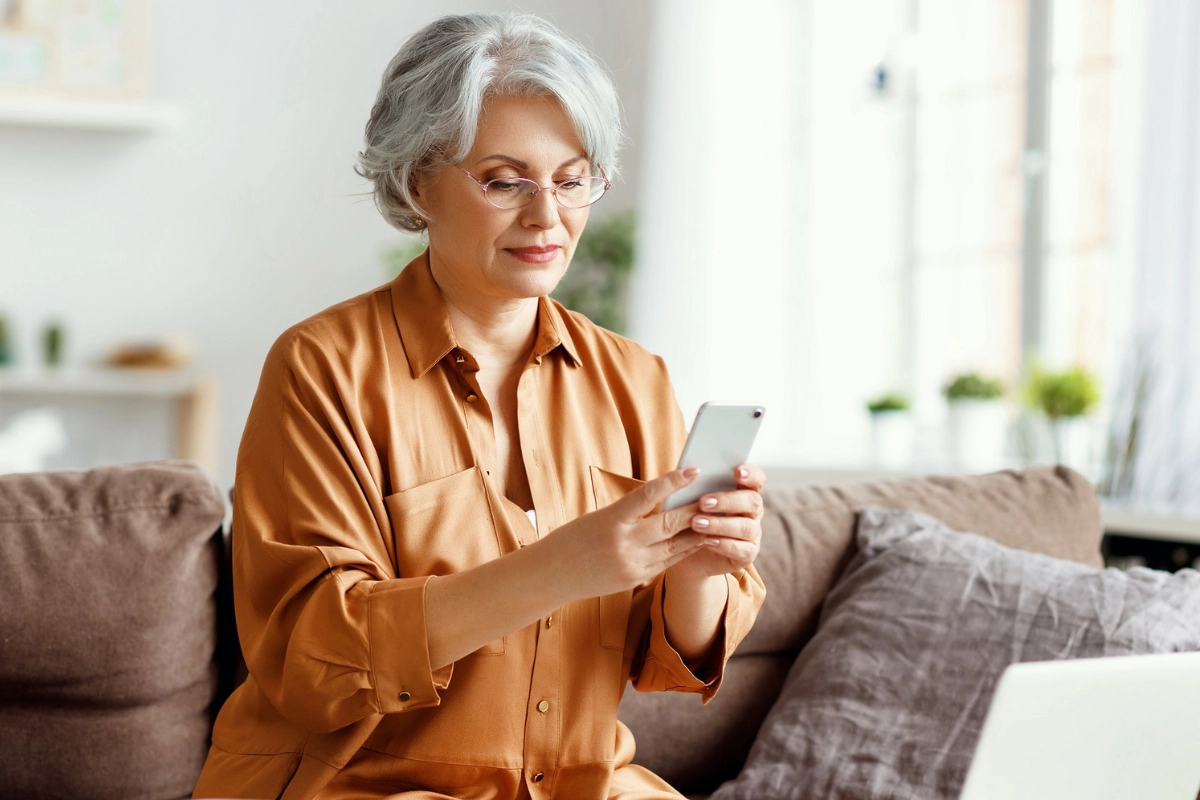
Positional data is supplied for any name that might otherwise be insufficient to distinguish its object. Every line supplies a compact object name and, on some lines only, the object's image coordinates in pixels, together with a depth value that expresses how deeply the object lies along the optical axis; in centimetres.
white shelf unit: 507
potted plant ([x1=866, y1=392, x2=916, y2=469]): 400
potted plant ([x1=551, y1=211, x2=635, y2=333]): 502
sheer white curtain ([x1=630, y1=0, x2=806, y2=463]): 474
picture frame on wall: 509
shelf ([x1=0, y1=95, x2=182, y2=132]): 502
